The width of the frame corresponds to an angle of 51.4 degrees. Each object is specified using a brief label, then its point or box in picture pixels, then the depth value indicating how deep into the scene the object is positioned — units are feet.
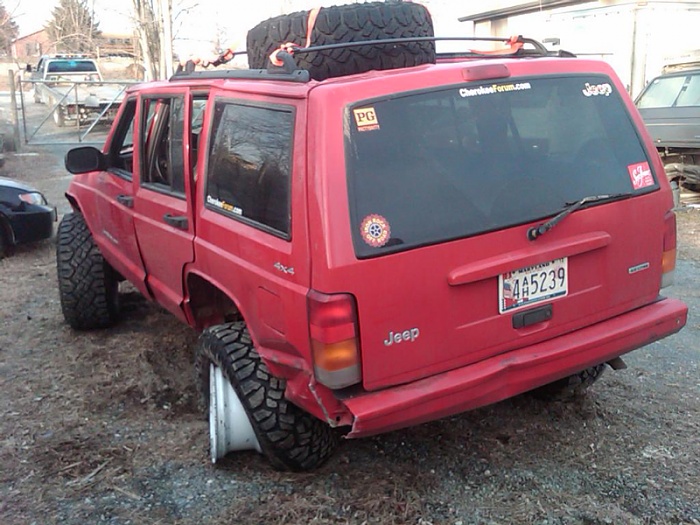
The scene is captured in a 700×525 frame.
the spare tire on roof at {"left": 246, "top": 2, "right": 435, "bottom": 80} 10.23
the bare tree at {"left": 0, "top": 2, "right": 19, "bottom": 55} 75.77
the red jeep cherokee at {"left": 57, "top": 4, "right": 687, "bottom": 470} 8.74
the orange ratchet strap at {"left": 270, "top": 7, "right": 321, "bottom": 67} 10.28
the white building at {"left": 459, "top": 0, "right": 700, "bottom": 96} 46.70
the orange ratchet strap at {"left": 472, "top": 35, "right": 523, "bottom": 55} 12.26
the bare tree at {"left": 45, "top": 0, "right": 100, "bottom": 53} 129.06
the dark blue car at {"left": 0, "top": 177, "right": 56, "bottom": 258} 24.27
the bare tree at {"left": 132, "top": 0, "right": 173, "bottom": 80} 73.31
